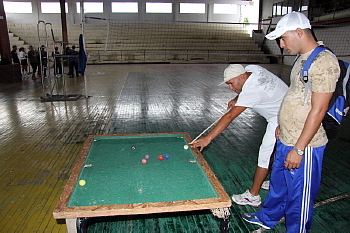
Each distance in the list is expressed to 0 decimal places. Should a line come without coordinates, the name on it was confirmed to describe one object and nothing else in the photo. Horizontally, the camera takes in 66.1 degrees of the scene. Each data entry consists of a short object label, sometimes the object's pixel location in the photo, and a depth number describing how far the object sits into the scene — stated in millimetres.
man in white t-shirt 2142
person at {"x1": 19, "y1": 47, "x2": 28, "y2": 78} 12420
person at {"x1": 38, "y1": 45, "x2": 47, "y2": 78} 12109
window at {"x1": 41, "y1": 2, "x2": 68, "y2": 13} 23562
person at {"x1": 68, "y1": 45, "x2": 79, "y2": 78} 12466
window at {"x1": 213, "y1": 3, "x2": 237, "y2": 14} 25172
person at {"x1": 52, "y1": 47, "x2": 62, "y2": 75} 12127
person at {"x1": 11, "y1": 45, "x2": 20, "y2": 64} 11648
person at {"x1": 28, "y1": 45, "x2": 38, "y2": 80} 11555
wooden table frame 1430
